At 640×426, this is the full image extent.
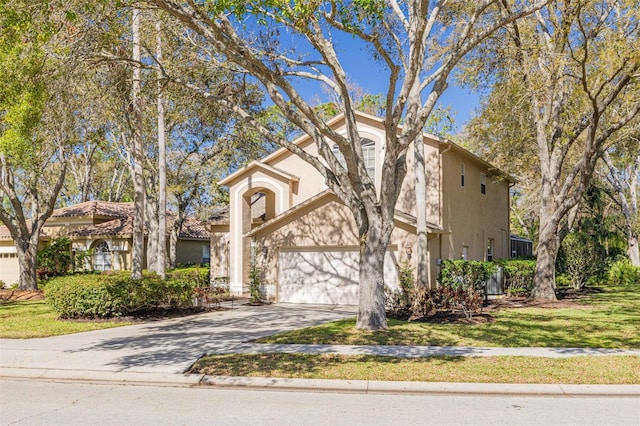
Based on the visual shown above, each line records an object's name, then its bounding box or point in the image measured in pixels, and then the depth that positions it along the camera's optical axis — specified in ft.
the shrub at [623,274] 102.42
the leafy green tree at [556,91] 52.16
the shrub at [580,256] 85.28
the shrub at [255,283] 70.69
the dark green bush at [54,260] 98.89
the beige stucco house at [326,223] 67.92
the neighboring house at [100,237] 102.53
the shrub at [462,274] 66.39
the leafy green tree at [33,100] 38.75
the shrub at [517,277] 77.87
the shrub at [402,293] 57.77
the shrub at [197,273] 79.25
